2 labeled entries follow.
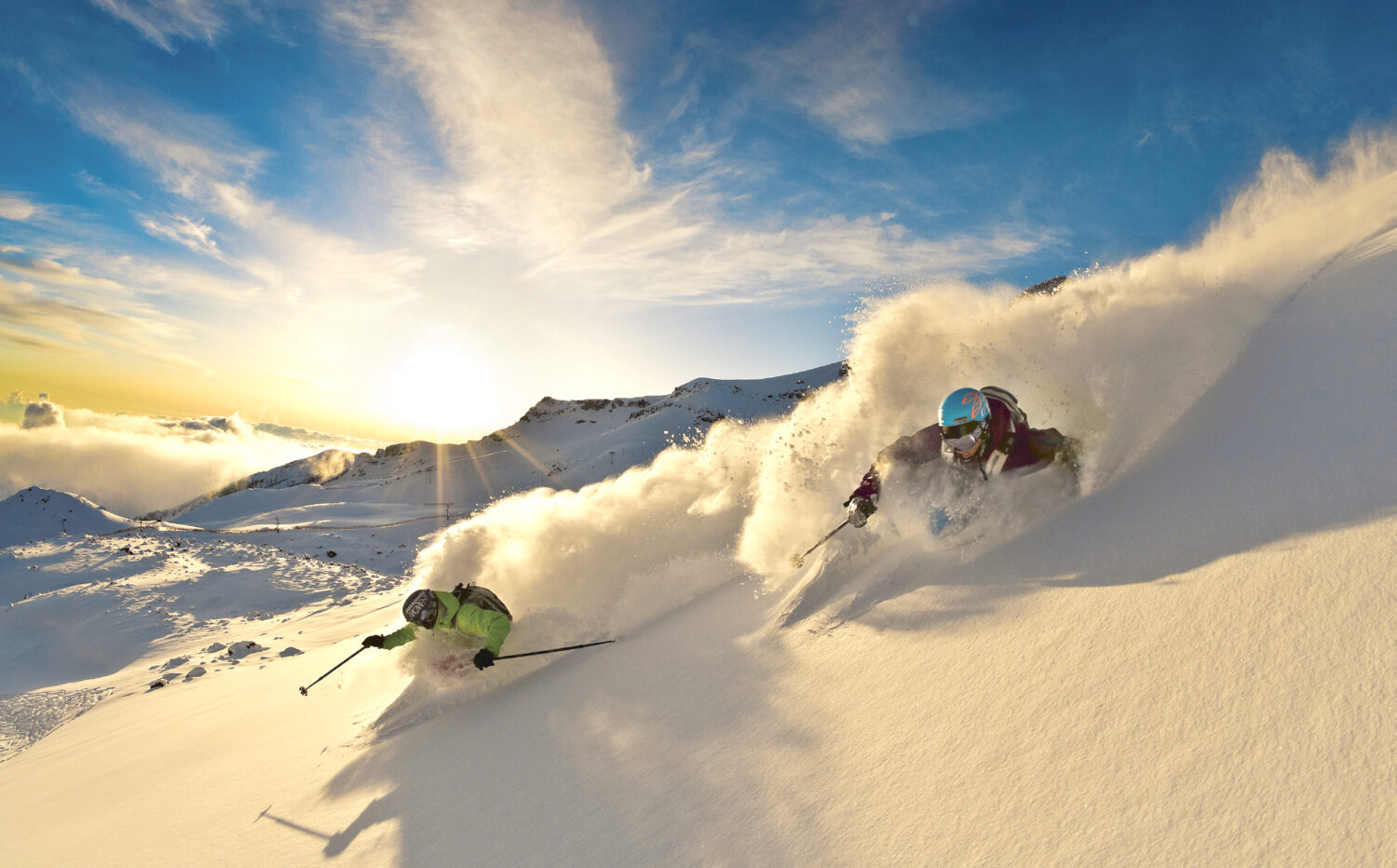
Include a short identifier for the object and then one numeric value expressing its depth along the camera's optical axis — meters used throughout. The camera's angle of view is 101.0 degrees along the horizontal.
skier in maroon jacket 5.14
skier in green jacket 5.95
